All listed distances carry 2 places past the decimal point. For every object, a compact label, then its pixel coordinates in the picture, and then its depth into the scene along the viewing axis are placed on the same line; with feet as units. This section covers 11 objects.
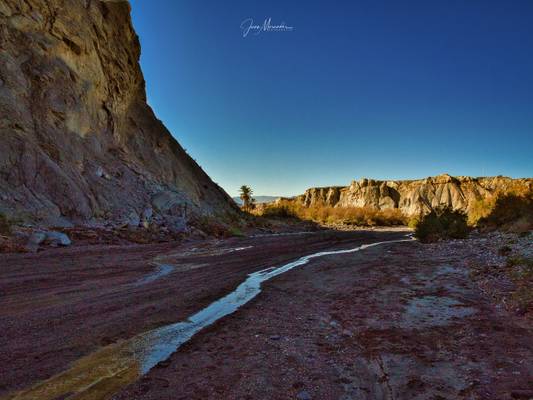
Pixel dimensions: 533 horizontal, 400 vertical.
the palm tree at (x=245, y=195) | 212.64
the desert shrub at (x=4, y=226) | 37.41
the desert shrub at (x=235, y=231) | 80.73
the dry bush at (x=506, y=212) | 79.24
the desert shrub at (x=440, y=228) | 70.85
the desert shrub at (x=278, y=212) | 167.59
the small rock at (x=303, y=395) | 9.98
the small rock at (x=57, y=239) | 39.75
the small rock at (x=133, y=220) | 58.29
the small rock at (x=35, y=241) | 35.39
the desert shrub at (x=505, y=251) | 39.06
